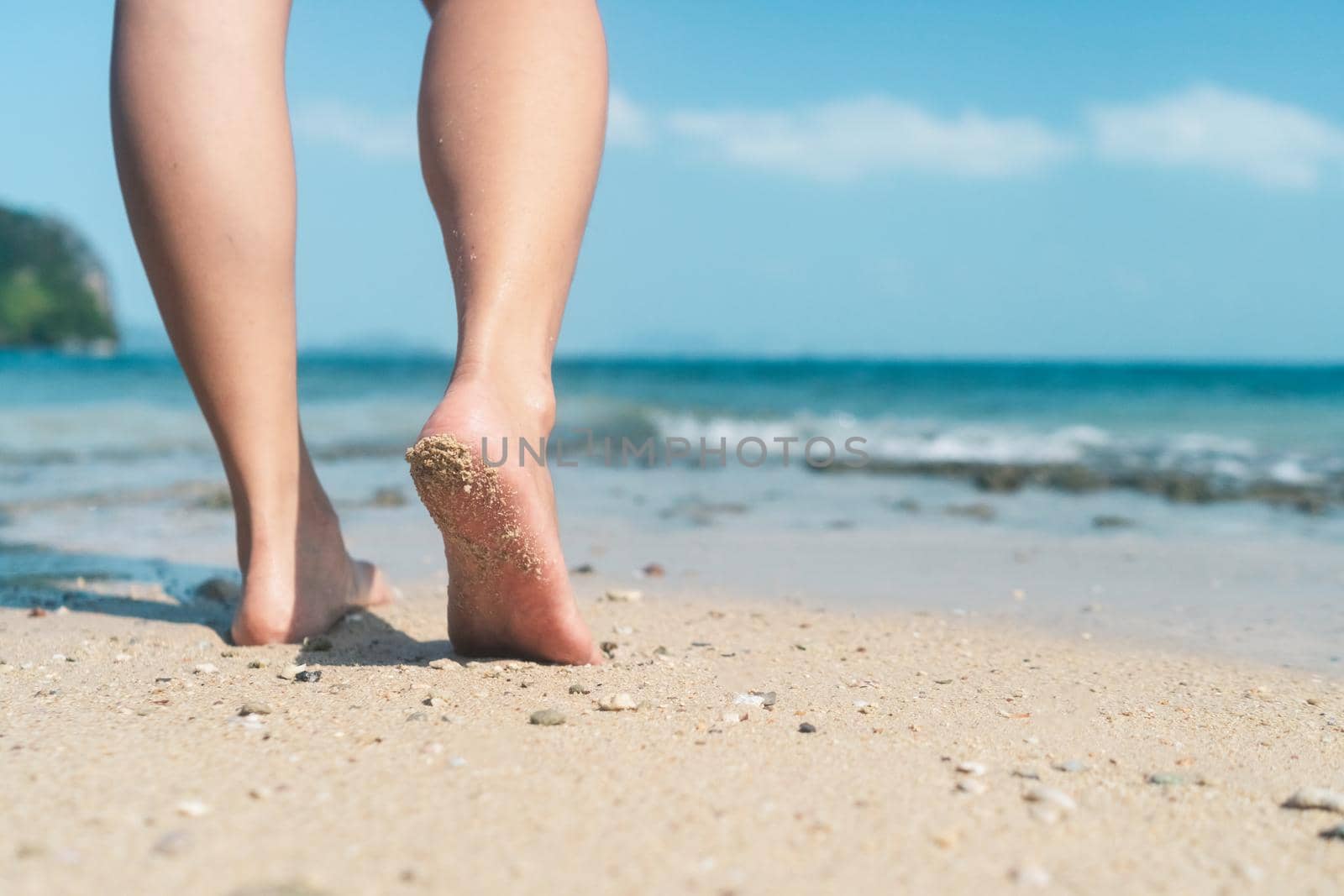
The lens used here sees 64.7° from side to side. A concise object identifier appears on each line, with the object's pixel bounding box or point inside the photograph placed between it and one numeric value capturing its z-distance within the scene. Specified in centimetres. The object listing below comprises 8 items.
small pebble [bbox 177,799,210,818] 77
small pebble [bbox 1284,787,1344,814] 88
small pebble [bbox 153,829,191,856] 71
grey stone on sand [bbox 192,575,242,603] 191
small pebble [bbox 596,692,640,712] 109
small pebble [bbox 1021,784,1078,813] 84
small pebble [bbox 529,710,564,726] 102
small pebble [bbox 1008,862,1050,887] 70
